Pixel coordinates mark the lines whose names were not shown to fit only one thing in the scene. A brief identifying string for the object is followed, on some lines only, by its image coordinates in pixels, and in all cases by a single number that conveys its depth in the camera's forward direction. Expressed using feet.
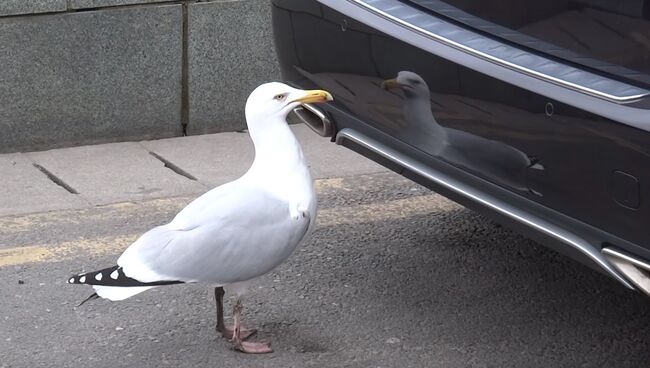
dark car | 9.78
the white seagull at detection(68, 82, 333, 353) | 11.11
